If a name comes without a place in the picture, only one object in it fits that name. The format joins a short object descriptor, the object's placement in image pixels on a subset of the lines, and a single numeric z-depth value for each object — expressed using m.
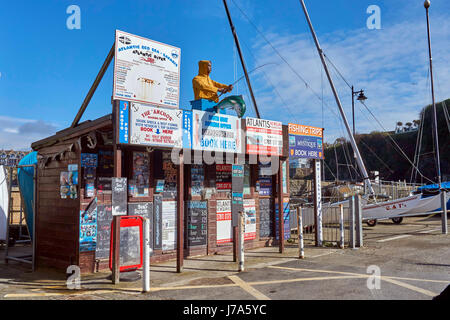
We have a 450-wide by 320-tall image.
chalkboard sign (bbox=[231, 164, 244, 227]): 11.27
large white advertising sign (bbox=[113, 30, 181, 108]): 8.55
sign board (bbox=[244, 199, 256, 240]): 11.48
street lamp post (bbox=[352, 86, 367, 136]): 20.85
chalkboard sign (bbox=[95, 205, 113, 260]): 8.58
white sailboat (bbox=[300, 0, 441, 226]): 16.92
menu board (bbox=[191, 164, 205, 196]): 10.41
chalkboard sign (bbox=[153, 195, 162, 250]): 9.52
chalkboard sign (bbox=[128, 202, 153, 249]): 9.18
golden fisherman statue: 10.98
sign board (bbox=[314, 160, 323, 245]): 11.65
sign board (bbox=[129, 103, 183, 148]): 7.97
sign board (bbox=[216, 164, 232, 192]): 11.02
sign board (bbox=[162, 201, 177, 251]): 9.73
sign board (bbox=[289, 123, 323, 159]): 11.88
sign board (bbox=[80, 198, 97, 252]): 8.36
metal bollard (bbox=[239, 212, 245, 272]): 8.29
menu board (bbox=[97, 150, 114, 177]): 8.88
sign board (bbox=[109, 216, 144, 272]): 7.84
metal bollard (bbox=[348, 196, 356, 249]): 11.05
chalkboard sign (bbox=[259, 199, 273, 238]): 11.99
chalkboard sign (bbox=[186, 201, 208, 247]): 10.20
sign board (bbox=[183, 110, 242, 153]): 9.03
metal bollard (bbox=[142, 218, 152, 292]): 6.61
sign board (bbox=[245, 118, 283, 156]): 10.68
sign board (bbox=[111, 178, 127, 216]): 7.72
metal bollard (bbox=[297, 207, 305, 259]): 9.75
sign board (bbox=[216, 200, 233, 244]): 10.89
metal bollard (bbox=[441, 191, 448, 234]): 13.72
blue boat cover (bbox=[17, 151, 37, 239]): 10.82
